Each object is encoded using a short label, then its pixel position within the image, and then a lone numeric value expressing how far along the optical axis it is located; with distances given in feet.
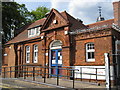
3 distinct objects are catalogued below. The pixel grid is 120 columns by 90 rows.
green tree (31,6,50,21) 115.19
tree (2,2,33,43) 83.87
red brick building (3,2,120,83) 36.73
